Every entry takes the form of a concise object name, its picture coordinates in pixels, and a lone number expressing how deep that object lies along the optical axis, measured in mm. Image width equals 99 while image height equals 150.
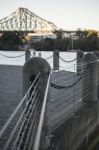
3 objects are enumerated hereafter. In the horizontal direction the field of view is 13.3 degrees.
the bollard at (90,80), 7700
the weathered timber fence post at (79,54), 14793
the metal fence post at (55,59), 17250
